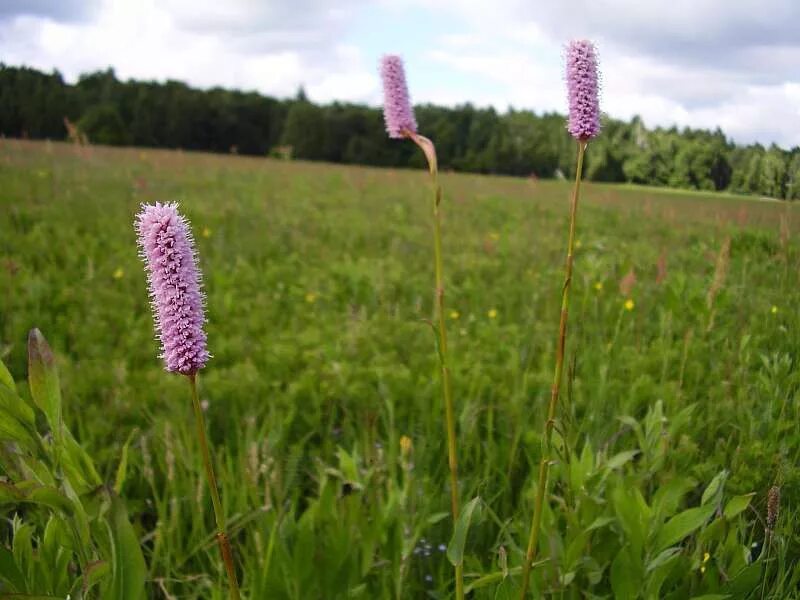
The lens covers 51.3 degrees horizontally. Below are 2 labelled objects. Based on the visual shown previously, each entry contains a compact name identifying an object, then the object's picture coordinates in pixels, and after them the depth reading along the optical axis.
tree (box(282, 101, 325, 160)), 28.60
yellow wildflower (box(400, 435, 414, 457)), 0.55
